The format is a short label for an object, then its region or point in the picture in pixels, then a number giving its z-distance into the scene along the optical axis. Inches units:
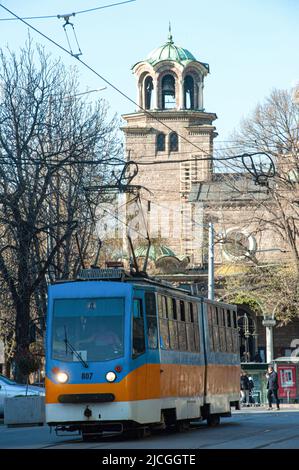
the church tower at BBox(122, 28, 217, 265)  3823.8
